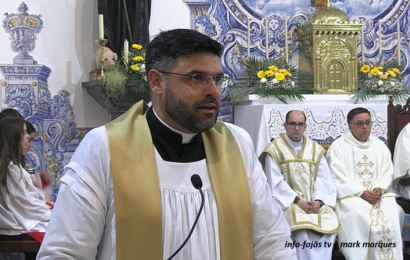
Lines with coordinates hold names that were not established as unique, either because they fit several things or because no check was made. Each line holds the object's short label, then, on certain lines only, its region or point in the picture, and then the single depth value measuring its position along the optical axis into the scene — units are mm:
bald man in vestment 5133
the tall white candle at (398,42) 7125
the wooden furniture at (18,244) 4484
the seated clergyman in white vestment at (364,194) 5223
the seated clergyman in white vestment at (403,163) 5582
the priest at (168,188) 1895
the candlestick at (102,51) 6133
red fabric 4488
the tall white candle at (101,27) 6086
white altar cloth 5953
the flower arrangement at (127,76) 5941
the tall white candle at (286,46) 6755
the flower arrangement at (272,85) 6273
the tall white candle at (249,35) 6859
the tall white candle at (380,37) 6950
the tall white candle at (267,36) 6739
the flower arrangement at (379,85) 6500
